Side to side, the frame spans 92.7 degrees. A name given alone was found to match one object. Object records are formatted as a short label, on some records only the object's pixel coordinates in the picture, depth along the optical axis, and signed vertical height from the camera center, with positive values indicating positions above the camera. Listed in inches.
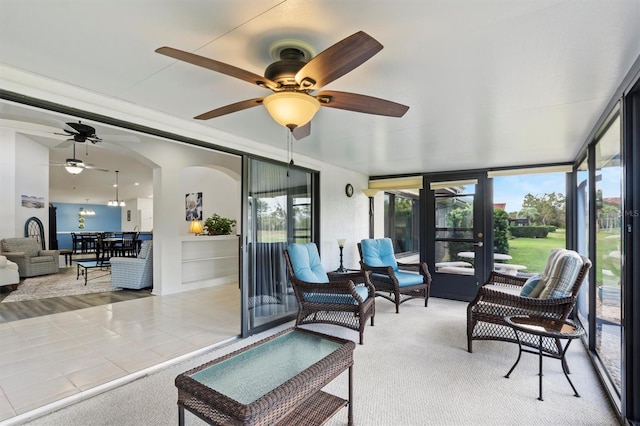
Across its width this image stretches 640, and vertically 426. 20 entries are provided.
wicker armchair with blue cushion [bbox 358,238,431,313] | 172.1 -35.9
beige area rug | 199.9 -53.6
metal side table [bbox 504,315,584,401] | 84.4 -33.6
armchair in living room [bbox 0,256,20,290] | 207.9 -40.5
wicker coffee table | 56.4 -37.2
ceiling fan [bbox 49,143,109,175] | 214.5 +34.6
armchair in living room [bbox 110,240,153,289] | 219.1 -39.9
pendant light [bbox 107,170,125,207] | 440.1 +16.0
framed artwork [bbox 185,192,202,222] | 322.7 +8.9
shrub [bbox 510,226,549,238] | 197.9 -12.1
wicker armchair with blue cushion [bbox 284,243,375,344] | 130.4 -36.4
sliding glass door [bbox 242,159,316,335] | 137.4 -11.0
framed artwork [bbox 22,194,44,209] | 266.5 +11.7
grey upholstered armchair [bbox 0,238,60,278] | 251.3 -35.9
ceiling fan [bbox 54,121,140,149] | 144.6 +41.1
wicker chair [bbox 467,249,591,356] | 101.4 -31.3
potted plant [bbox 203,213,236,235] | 254.8 -10.0
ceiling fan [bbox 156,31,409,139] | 50.9 +26.6
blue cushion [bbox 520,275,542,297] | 115.6 -28.6
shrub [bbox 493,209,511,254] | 210.4 -12.9
